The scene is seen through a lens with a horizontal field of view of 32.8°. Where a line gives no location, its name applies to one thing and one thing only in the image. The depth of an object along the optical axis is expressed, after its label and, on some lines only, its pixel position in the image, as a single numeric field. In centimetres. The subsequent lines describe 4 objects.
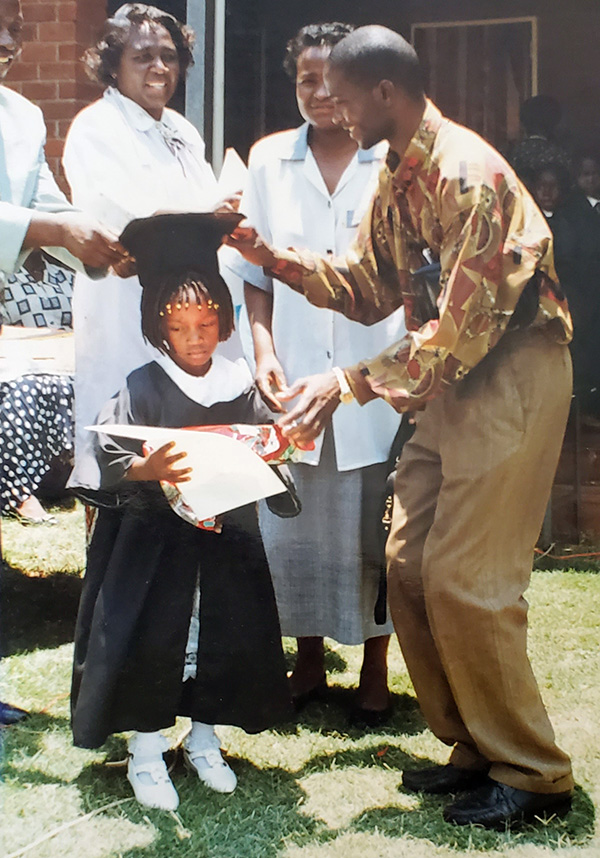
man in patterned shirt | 285
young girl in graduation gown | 311
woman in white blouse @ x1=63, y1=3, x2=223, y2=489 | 312
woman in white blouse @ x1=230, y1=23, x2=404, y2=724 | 314
